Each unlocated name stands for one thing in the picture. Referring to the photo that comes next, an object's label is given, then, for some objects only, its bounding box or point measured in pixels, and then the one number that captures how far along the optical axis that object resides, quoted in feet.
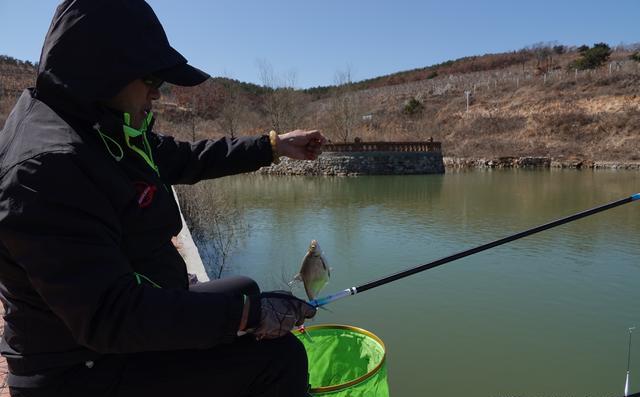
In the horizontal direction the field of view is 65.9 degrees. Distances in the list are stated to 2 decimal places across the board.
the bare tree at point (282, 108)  100.12
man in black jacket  3.93
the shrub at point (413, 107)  150.10
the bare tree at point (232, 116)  108.88
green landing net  8.91
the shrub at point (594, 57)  146.61
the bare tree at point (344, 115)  96.84
